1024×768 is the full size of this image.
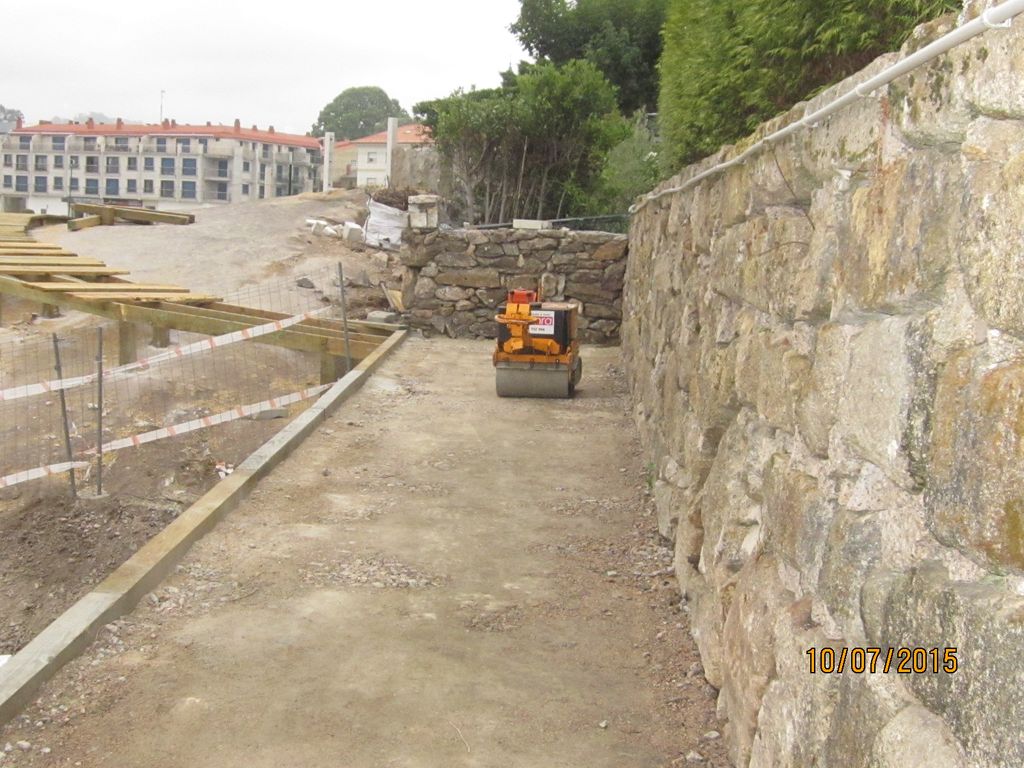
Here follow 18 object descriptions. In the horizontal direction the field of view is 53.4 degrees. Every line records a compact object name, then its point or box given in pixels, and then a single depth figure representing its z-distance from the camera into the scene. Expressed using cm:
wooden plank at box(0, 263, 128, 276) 1276
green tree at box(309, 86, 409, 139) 10138
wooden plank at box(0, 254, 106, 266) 1379
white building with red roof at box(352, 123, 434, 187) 6138
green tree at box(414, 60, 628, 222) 1889
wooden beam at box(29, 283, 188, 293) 1207
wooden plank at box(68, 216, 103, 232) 2188
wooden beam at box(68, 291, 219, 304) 1173
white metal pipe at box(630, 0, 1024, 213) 185
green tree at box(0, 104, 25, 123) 13562
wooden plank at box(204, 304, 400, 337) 1305
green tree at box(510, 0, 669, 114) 2825
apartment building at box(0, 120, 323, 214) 8431
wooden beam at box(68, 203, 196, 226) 2298
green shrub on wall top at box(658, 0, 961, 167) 448
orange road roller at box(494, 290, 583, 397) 1070
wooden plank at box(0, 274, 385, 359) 1155
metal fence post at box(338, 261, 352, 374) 1177
